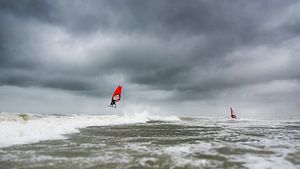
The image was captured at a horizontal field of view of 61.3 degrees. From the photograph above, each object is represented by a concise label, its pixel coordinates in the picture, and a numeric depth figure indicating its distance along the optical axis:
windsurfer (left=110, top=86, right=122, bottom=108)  30.38
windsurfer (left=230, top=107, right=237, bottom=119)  51.49
